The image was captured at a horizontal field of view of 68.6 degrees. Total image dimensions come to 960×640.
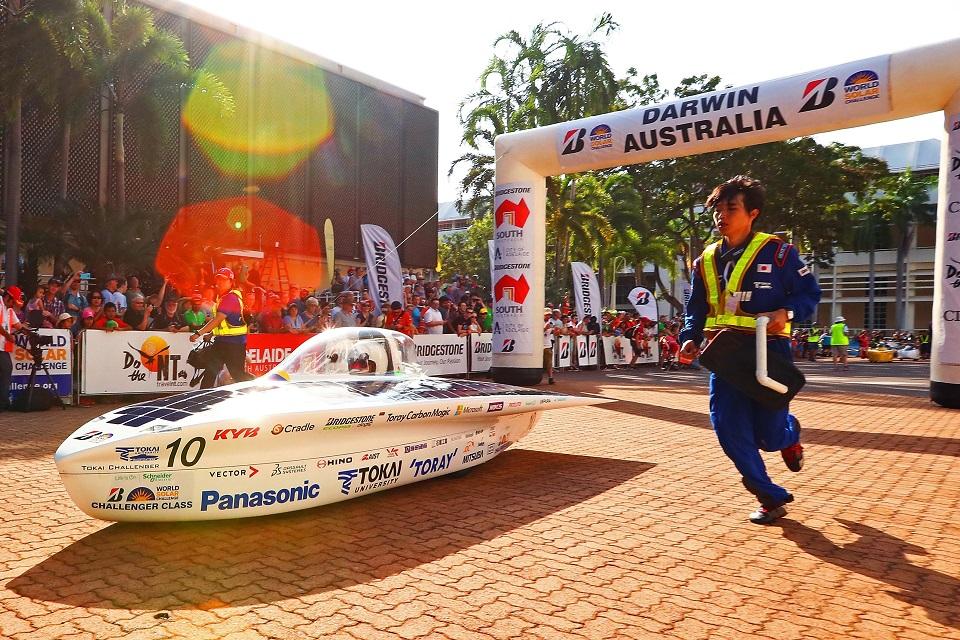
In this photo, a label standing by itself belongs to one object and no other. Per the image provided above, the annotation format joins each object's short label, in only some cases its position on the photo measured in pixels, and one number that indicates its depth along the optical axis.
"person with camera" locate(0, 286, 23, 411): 9.52
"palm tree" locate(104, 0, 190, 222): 21.84
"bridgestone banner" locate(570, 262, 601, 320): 22.27
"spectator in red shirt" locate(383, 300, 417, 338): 15.09
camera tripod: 10.01
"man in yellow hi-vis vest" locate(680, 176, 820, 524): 4.52
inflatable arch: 10.42
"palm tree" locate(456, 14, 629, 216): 25.58
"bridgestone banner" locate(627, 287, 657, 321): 25.78
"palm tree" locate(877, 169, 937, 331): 54.06
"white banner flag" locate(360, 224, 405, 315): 17.28
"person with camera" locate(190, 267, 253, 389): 8.35
